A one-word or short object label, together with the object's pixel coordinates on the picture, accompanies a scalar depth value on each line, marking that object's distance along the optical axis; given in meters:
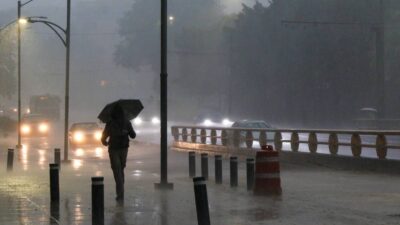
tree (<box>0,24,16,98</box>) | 83.88
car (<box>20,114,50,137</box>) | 57.67
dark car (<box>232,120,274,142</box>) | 40.16
